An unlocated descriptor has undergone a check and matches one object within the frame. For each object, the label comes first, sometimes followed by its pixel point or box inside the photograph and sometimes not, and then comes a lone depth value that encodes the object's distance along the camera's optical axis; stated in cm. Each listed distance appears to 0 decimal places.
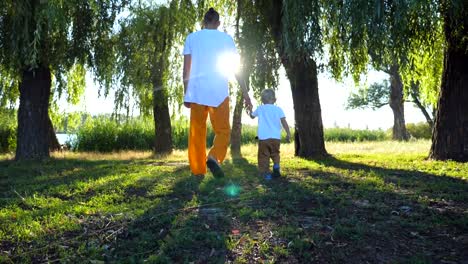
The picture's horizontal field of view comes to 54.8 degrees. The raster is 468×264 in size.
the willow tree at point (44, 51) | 920
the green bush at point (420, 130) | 3341
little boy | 654
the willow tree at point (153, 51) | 1297
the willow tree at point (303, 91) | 1030
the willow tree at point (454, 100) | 883
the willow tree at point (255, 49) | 1044
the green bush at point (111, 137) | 2086
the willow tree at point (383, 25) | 615
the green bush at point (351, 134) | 3484
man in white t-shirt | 557
